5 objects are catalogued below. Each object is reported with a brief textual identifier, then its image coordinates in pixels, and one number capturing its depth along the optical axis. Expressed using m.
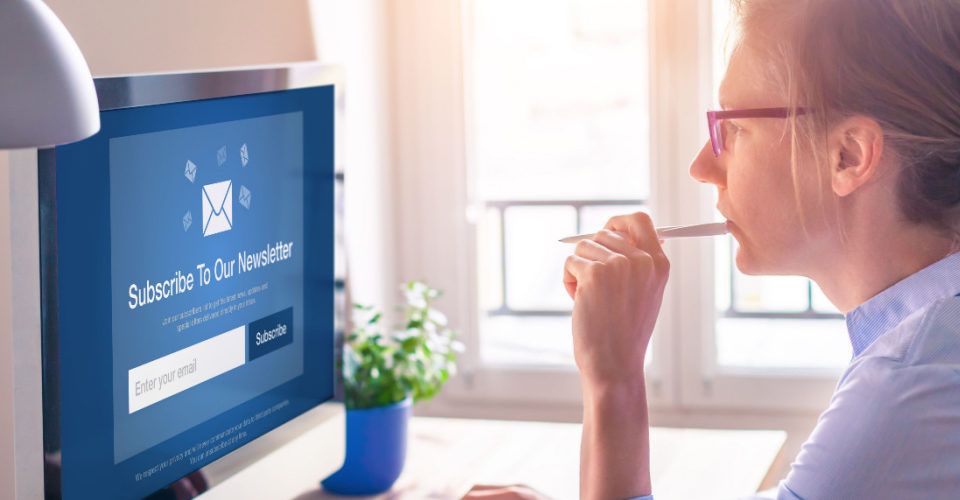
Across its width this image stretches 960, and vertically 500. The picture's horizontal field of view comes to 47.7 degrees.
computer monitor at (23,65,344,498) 1.02
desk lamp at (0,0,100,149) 0.68
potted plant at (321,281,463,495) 1.71
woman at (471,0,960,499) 0.88
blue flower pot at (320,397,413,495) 1.71
